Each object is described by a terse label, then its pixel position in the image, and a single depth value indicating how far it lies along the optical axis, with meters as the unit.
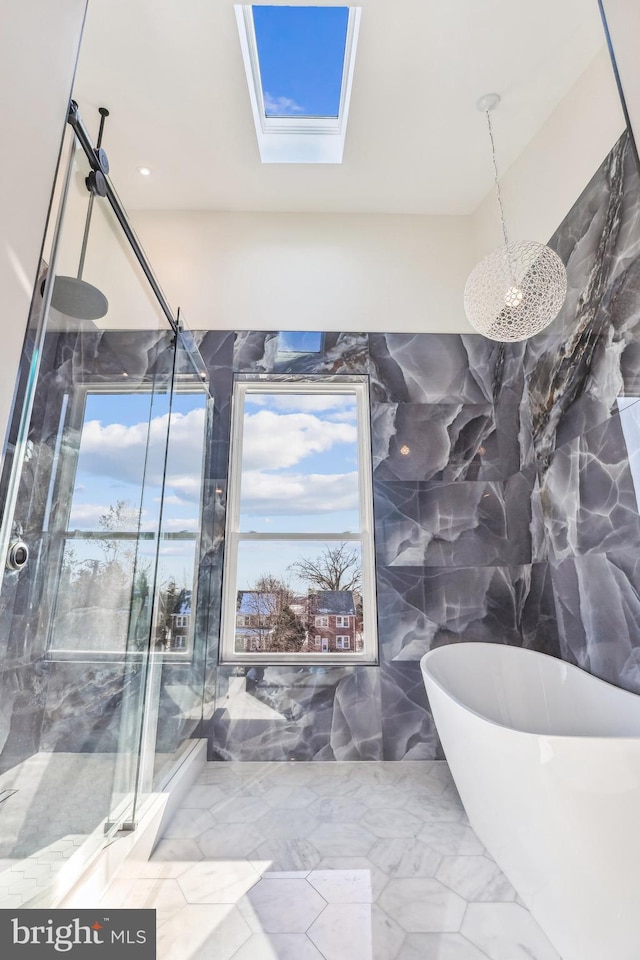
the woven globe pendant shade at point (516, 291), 1.96
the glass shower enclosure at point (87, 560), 1.15
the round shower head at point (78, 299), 1.18
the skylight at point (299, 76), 2.20
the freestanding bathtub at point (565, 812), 1.03
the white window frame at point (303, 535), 2.66
